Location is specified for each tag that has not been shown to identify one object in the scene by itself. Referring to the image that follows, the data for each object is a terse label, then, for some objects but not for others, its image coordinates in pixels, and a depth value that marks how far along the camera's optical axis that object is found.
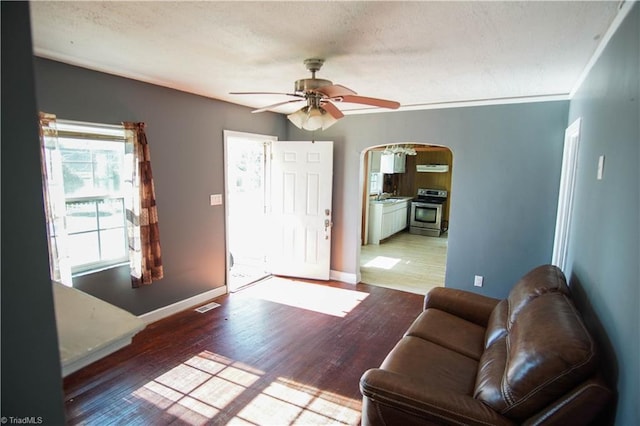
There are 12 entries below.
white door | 4.83
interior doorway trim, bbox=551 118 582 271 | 2.93
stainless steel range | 8.56
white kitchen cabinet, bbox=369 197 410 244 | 7.39
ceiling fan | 2.45
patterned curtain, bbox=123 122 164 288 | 3.19
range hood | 8.77
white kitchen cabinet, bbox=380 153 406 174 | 8.36
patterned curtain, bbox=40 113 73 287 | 2.57
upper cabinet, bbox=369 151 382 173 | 8.45
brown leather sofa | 1.34
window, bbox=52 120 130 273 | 2.88
